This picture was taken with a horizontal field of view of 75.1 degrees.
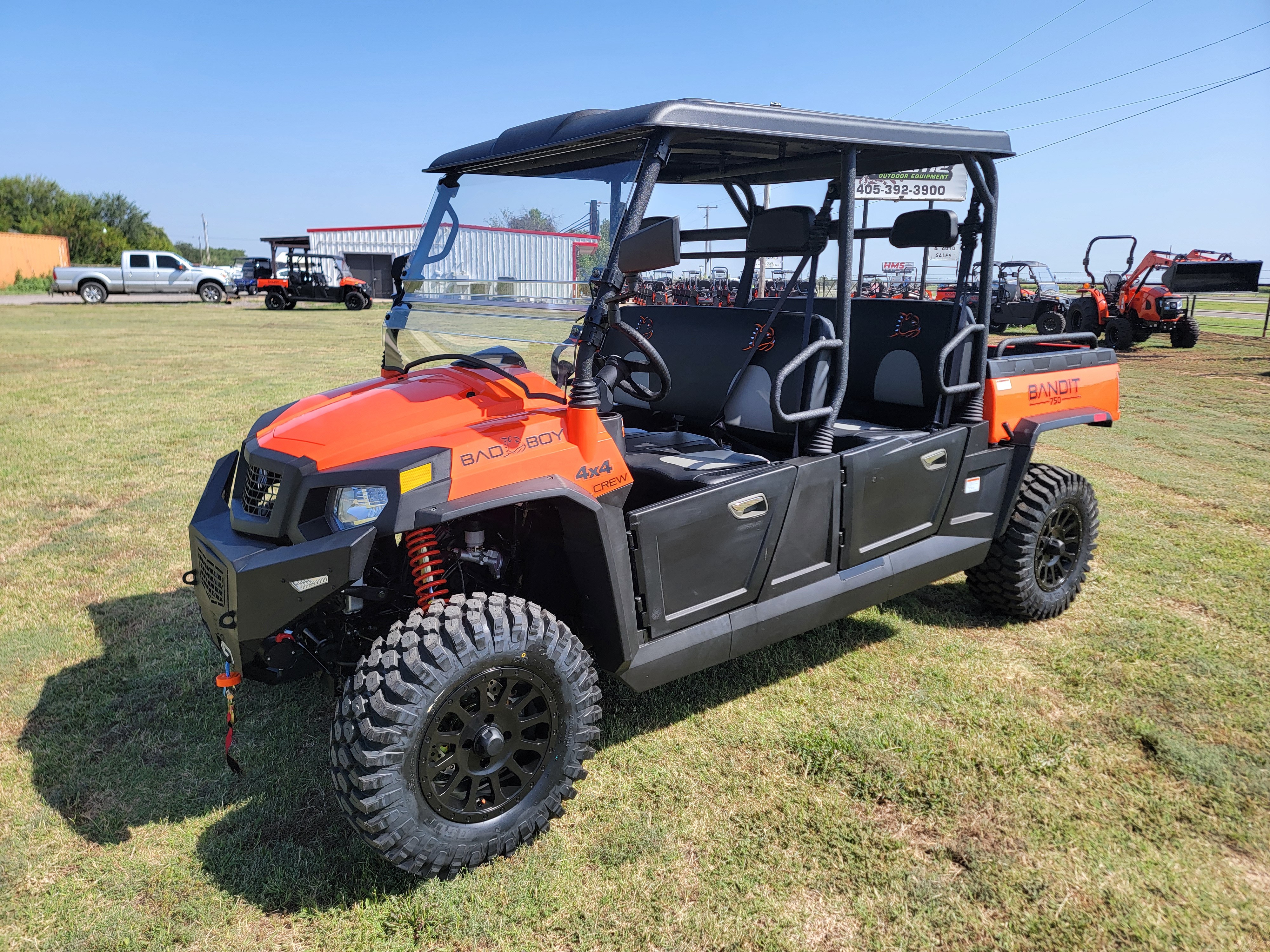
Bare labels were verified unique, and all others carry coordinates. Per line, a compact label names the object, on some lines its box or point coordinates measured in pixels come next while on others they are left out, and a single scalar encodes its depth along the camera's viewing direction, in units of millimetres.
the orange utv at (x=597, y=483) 2430
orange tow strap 2545
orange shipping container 39719
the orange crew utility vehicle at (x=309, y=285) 28688
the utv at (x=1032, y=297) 18375
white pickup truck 28406
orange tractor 17203
